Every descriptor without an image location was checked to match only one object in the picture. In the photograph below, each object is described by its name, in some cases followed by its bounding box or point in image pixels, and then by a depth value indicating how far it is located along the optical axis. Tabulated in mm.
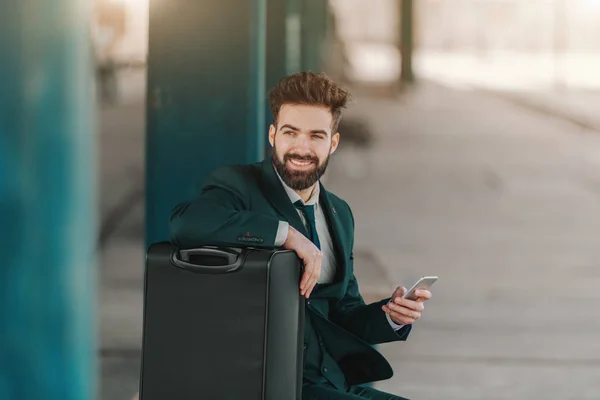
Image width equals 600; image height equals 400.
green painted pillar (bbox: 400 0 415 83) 54800
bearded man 4023
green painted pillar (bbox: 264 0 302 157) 10202
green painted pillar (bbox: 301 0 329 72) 17078
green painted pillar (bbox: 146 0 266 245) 6206
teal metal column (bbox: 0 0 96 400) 3747
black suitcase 3594
